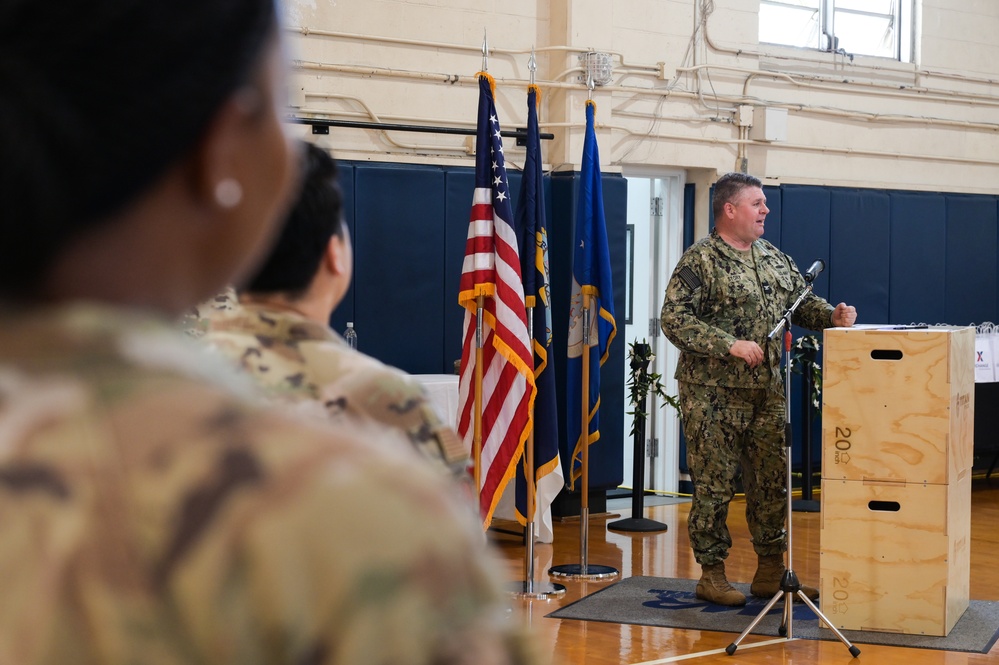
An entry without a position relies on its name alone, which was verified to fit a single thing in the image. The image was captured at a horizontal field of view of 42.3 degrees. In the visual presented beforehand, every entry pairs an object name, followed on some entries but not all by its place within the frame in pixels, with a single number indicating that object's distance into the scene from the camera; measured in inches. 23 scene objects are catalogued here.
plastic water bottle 282.0
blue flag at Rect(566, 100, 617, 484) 263.1
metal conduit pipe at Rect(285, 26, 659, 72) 288.8
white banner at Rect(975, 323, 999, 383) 358.2
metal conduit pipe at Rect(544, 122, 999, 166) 338.4
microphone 197.0
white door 354.9
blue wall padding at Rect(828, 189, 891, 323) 372.5
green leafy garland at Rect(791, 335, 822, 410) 343.0
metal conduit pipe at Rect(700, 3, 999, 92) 349.0
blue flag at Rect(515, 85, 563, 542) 254.5
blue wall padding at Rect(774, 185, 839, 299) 362.6
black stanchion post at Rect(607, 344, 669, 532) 309.0
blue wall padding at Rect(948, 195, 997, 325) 394.3
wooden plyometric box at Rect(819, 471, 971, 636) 201.9
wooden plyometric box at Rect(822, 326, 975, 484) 201.3
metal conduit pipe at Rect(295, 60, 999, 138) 292.2
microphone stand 190.2
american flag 239.8
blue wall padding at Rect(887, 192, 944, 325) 383.6
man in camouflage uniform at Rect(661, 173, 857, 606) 220.4
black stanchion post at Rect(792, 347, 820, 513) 340.5
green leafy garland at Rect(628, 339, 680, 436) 312.7
